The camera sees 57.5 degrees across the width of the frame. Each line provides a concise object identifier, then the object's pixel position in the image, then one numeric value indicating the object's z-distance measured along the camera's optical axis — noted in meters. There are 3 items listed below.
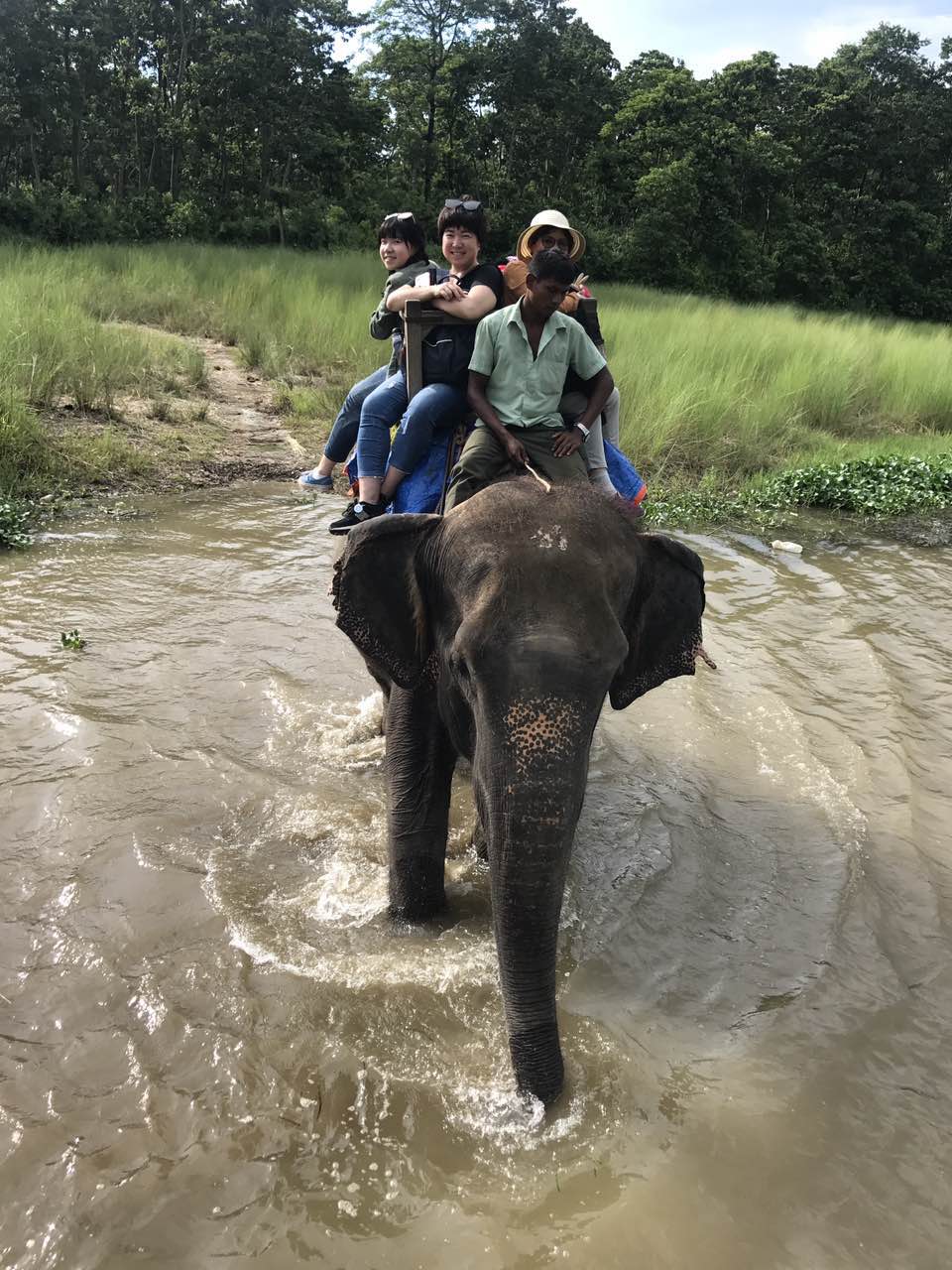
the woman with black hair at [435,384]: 3.55
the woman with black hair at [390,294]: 4.25
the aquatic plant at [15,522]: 6.29
